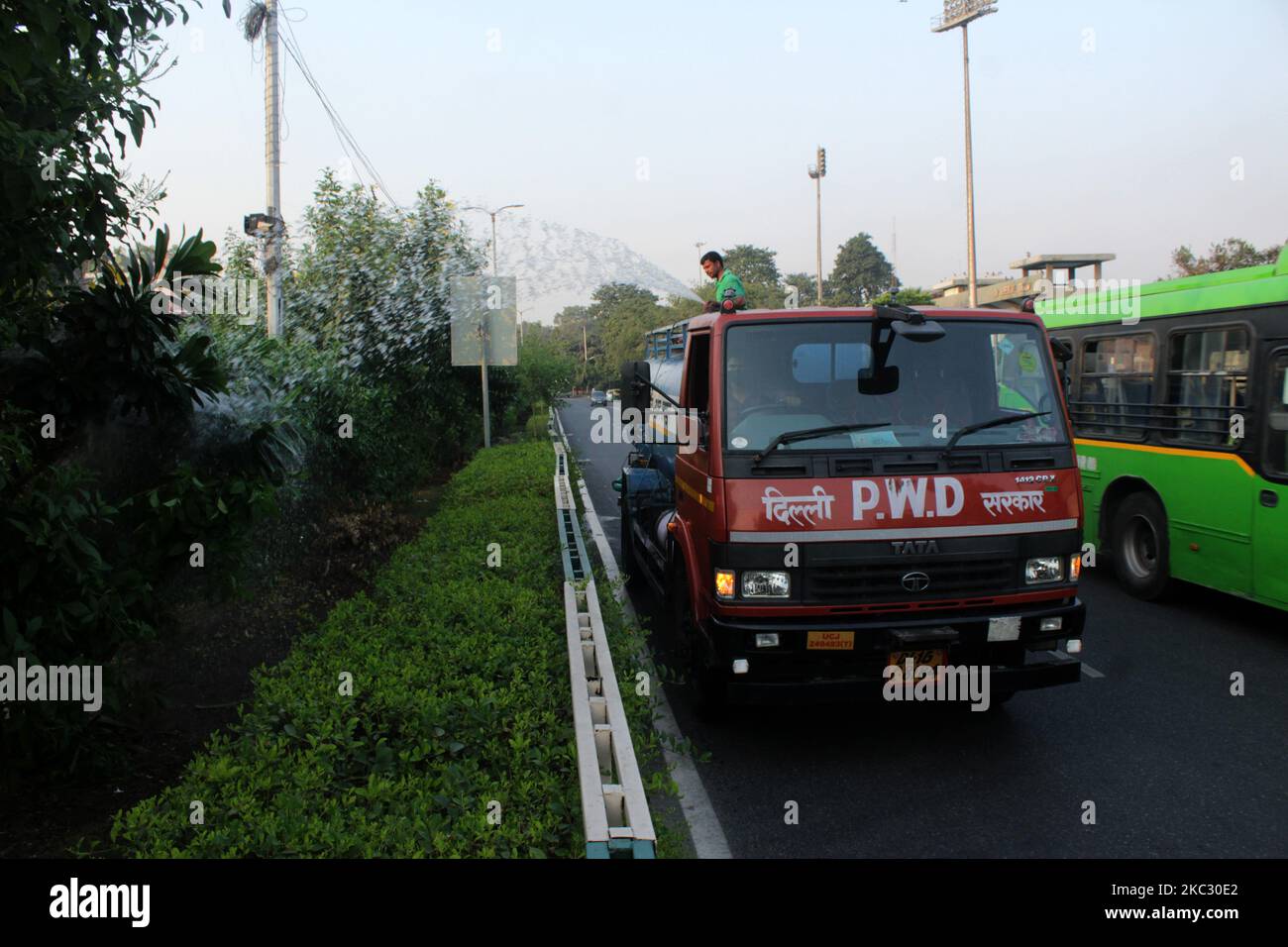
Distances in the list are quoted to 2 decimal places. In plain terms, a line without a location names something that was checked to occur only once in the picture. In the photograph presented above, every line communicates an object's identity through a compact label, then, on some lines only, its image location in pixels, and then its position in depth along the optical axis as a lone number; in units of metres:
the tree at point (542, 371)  33.38
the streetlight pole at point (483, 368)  18.80
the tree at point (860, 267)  66.00
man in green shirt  6.61
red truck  4.91
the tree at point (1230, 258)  32.75
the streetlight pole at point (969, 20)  28.14
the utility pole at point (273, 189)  11.57
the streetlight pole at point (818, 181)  30.94
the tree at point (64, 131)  3.41
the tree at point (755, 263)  33.66
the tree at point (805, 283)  45.14
